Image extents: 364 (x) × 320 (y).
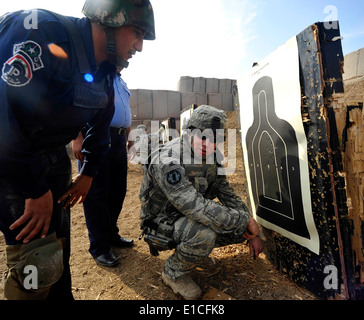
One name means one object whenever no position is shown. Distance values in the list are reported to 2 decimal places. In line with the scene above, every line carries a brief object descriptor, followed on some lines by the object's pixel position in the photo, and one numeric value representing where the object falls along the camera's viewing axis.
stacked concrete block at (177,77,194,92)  9.10
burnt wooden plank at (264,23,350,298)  1.12
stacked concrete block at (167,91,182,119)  7.73
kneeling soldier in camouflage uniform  1.44
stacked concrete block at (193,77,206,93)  9.27
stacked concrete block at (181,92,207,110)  7.86
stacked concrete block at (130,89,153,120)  7.40
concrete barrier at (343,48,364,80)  4.09
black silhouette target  1.37
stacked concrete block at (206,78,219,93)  9.48
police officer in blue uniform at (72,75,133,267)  1.77
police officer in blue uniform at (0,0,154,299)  0.72
